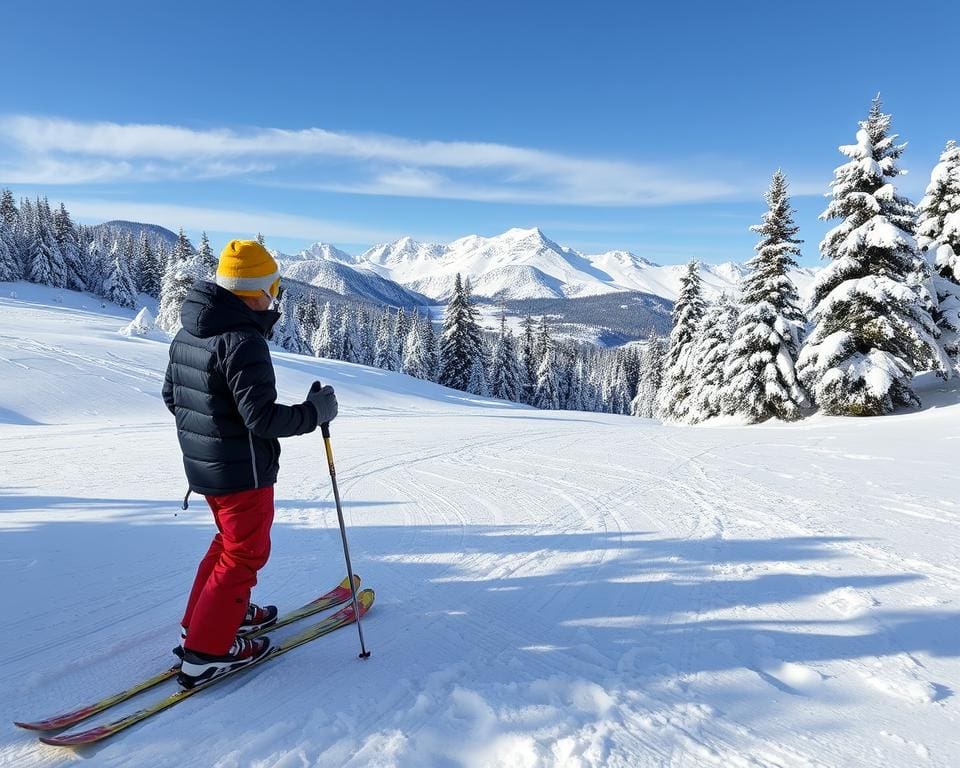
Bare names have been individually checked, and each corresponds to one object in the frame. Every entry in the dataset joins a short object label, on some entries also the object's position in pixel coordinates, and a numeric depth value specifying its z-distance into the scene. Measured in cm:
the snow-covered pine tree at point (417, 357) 5059
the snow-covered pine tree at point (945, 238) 1891
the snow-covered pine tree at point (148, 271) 7736
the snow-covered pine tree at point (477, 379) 4428
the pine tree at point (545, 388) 5544
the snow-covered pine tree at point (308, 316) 7706
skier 260
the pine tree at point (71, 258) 6631
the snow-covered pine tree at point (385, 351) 6757
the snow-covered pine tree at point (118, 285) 6400
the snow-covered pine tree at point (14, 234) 6150
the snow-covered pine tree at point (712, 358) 2489
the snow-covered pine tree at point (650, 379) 5642
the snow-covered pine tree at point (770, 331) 2084
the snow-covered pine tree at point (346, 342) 6562
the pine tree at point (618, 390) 7756
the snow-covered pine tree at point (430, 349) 5206
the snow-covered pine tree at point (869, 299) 1708
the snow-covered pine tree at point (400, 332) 7162
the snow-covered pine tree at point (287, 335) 5322
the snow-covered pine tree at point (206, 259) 3486
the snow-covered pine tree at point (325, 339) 6581
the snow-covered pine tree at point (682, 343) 3045
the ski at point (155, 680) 229
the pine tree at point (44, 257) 6144
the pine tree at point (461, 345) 4397
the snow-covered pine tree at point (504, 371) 4947
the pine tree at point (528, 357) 5519
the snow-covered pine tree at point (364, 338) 7079
